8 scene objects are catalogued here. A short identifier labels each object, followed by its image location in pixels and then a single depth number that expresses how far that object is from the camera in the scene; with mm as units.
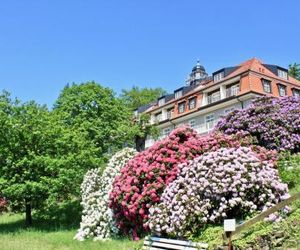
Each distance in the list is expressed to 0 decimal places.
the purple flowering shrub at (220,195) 9125
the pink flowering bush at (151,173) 11352
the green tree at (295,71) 58031
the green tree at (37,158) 17688
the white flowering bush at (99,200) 13512
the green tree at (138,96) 63906
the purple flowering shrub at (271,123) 14734
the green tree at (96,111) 35350
